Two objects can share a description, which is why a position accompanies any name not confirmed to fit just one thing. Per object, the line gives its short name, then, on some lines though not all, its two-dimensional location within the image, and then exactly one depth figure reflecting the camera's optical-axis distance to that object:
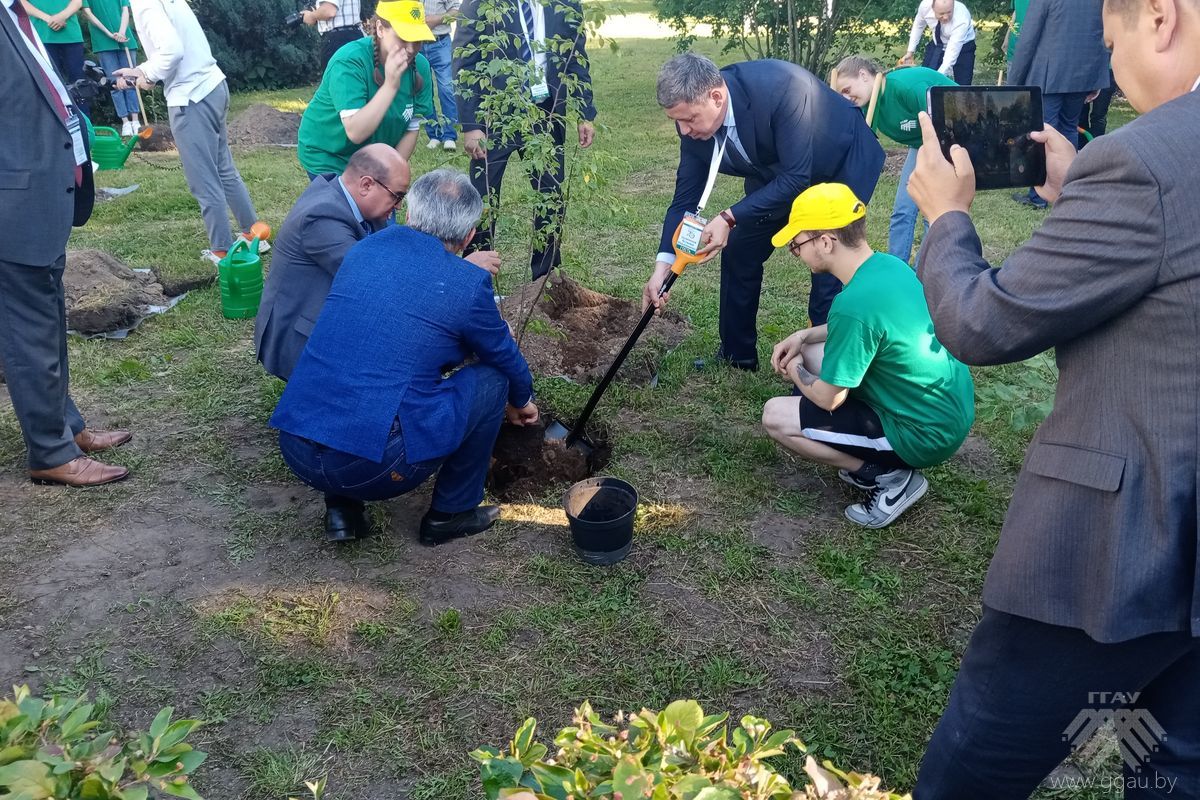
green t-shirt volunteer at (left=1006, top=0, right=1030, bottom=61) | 7.82
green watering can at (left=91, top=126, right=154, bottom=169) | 8.16
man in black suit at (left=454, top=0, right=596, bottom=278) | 3.84
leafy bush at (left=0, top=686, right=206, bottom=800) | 1.11
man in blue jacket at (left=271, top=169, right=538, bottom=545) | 3.12
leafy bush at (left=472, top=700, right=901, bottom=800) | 1.15
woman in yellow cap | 4.59
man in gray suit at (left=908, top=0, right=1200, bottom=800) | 1.38
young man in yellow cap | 3.31
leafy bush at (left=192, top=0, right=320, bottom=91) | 13.62
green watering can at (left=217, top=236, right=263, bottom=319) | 5.62
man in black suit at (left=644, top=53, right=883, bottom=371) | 4.00
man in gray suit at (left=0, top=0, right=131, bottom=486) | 3.43
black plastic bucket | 3.34
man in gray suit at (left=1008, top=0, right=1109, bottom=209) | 6.74
